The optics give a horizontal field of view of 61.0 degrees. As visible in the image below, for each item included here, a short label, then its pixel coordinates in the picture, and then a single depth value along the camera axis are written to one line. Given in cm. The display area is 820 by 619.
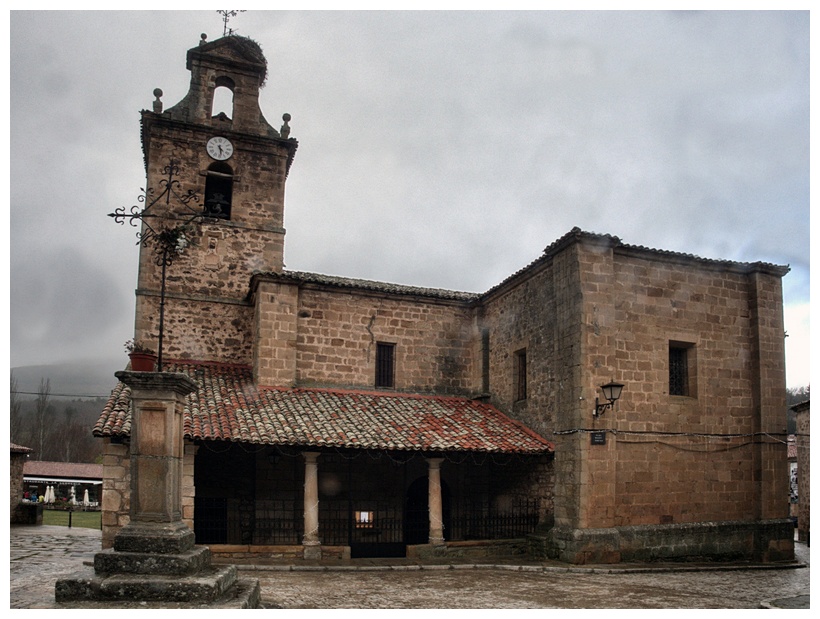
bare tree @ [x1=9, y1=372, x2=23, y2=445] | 4589
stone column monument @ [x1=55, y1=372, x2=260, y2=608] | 652
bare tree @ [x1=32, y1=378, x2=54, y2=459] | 5433
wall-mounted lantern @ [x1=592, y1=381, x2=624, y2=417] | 1259
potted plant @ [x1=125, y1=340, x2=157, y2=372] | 784
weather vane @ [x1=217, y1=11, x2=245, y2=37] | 1869
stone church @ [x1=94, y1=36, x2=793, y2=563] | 1309
